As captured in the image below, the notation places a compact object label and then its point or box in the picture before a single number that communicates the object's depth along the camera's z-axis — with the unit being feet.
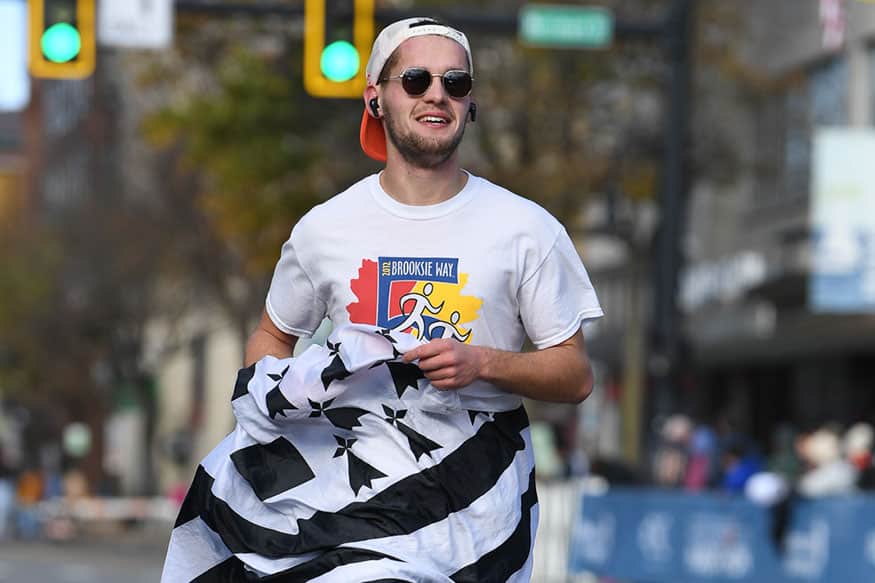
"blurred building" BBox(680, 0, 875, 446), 103.24
